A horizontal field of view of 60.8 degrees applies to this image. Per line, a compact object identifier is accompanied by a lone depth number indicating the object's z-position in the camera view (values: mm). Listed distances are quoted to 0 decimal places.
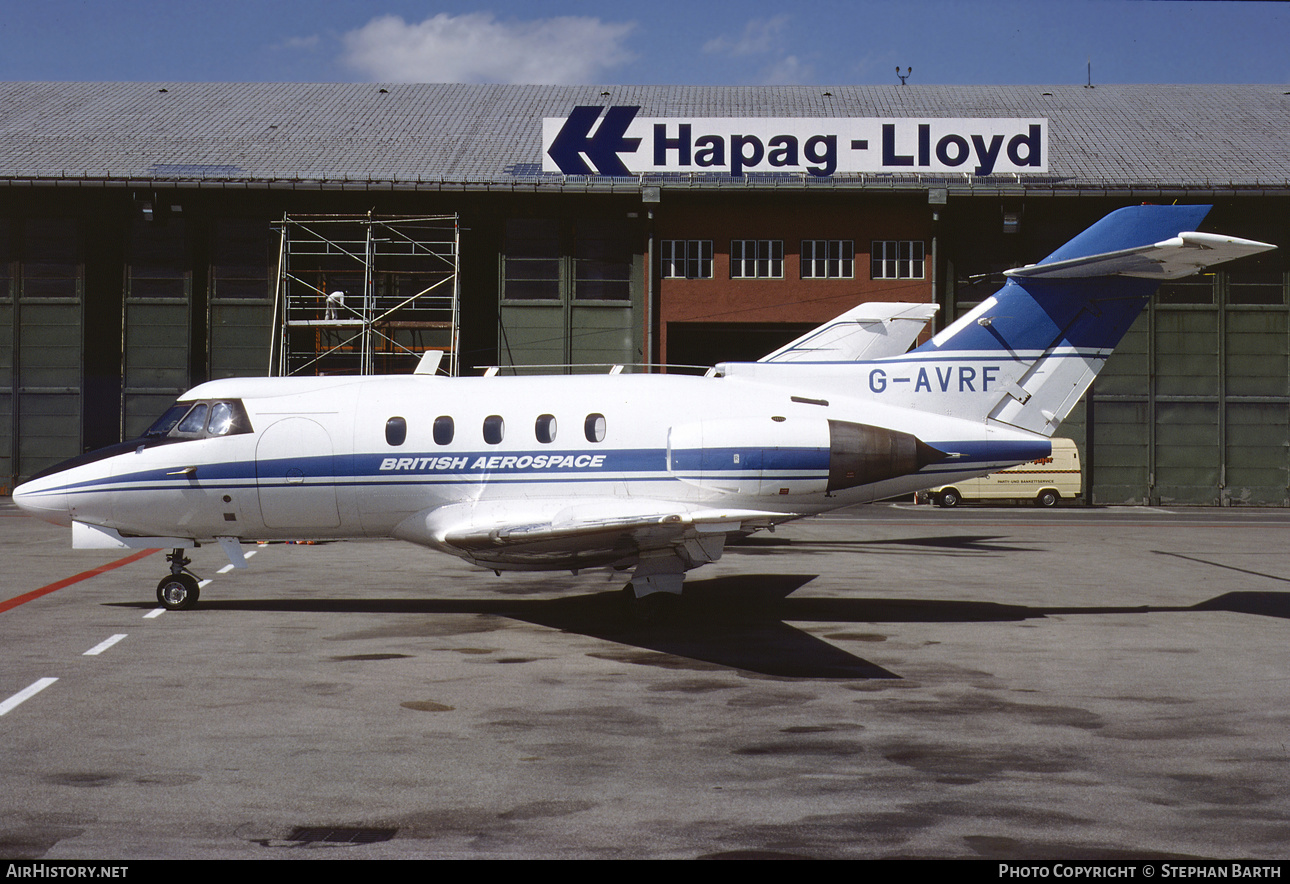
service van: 43156
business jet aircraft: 15883
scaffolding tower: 43625
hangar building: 44906
